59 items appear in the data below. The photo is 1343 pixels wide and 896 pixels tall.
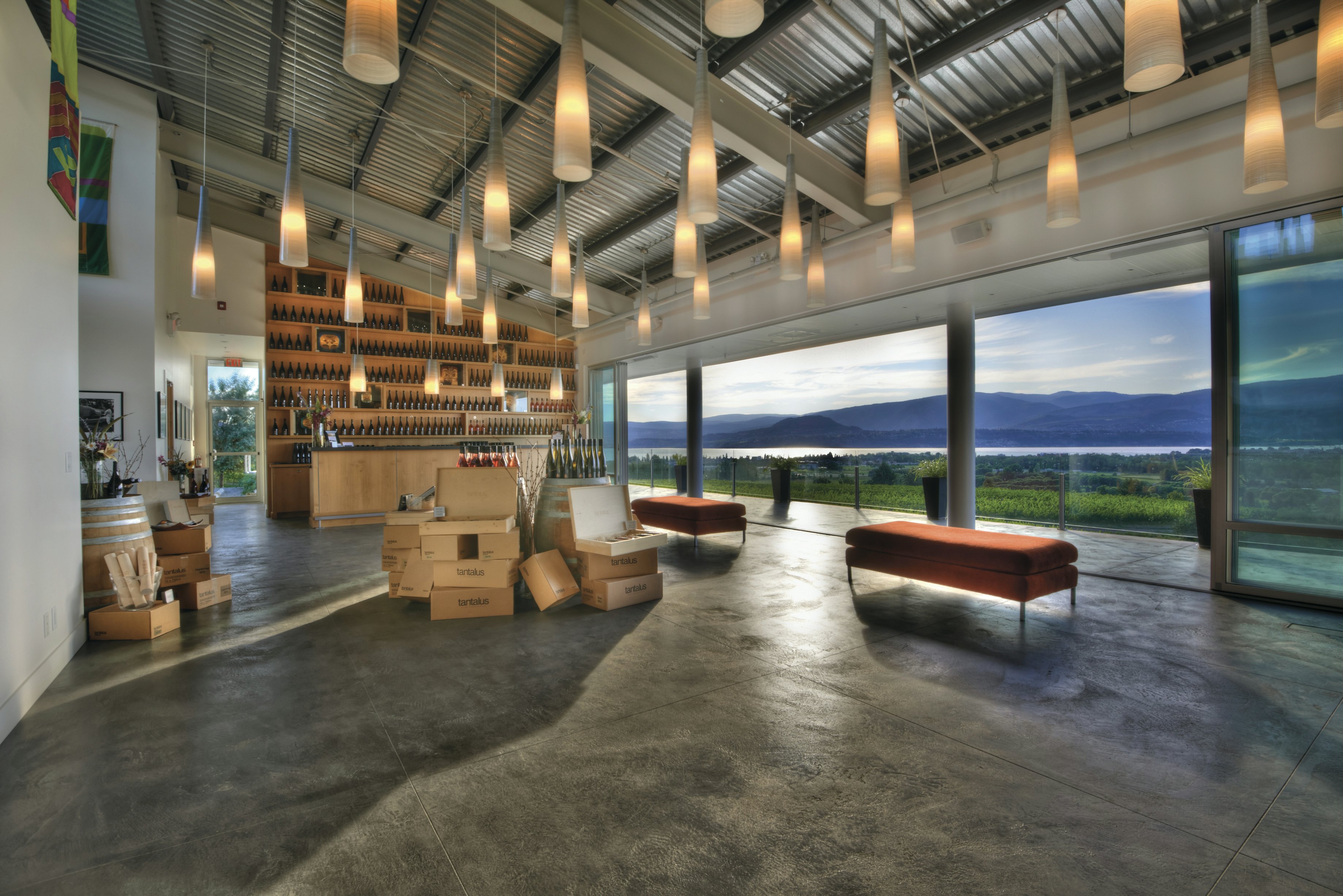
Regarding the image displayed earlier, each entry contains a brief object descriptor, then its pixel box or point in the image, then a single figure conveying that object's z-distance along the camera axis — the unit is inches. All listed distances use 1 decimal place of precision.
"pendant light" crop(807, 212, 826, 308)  203.6
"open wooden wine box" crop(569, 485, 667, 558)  173.5
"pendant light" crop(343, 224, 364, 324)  221.5
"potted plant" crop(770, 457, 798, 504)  460.1
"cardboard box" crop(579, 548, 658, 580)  175.0
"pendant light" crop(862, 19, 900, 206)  117.4
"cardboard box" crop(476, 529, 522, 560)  167.9
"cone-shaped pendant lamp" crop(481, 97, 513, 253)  142.2
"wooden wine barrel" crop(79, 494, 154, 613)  150.3
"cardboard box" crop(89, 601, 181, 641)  145.2
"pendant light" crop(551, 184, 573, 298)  183.8
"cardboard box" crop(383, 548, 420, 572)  190.5
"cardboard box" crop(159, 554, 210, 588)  175.2
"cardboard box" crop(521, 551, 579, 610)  173.6
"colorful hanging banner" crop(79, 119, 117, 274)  279.9
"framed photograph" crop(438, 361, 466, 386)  467.2
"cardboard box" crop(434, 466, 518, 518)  172.7
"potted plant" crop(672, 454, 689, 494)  489.4
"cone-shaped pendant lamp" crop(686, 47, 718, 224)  129.6
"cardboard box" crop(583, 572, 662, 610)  172.1
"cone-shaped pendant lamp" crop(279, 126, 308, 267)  163.2
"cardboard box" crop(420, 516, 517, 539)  163.0
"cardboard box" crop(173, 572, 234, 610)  174.2
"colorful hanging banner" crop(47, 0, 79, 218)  124.9
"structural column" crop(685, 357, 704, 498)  450.0
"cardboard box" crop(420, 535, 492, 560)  164.6
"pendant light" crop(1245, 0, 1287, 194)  117.6
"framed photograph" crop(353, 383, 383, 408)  435.5
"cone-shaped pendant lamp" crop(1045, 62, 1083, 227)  134.3
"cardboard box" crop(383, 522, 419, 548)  192.7
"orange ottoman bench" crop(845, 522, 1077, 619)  154.2
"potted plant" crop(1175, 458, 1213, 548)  260.1
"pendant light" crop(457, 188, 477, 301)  191.6
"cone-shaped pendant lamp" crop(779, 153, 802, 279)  176.1
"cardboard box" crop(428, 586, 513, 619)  164.9
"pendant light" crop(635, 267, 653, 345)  284.5
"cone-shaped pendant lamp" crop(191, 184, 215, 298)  191.2
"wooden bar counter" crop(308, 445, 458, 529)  364.5
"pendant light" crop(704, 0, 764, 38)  86.5
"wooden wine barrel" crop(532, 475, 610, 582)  189.3
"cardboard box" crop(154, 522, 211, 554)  177.9
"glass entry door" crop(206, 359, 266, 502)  526.9
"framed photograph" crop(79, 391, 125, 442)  283.0
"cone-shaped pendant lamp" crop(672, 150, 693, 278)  160.6
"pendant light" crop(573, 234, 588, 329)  222.4
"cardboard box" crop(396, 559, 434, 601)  178.5
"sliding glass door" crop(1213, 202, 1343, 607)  164.1
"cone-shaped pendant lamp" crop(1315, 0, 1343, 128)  95.3
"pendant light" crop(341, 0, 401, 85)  86.1
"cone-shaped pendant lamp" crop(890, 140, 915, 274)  165.8
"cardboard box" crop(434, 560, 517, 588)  166.7
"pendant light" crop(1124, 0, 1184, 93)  79.0
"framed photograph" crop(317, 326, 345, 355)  429.7
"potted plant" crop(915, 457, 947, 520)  374.9
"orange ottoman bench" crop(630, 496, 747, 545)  269.0
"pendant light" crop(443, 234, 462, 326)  242.8
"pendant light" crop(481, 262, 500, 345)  270.7
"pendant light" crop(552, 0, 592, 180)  107.7
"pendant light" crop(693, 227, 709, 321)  215.8
